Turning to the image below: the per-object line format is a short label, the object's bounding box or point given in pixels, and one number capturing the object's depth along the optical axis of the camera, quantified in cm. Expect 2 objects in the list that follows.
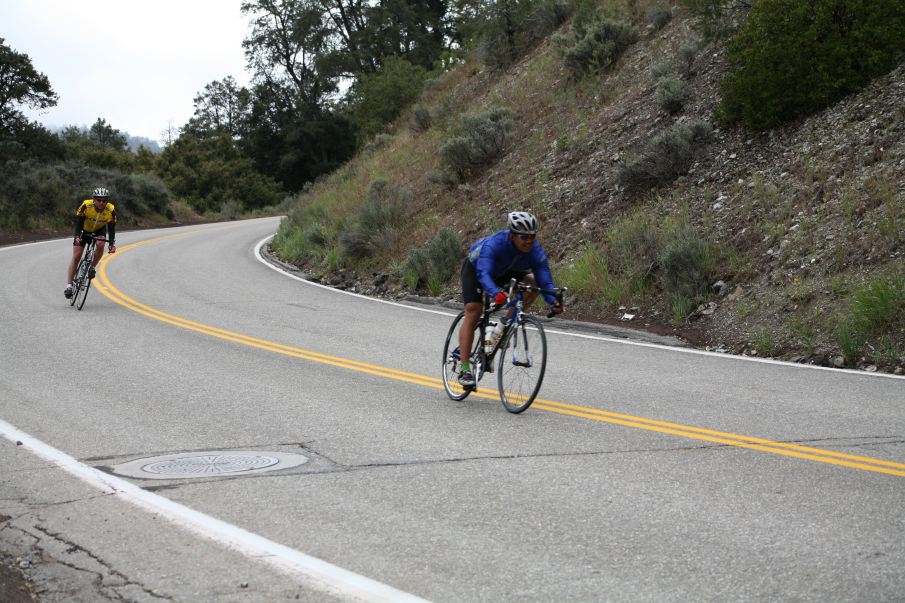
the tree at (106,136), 10062
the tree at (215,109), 7578
